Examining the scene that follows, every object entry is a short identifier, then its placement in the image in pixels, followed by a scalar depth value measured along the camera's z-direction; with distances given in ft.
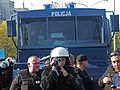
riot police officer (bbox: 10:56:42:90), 33.13
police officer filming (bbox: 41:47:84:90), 24.40
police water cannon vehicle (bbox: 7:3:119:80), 54.42
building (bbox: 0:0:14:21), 551.80
